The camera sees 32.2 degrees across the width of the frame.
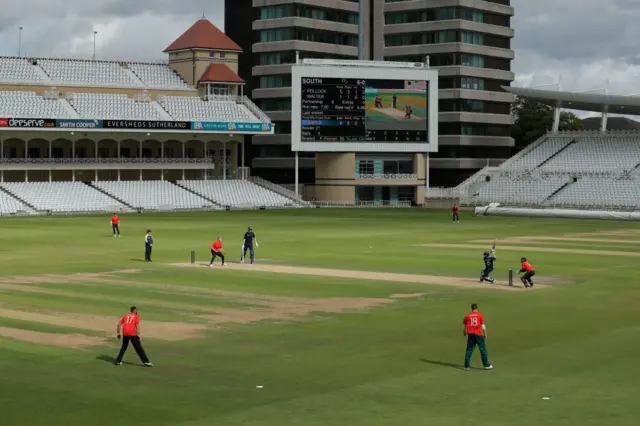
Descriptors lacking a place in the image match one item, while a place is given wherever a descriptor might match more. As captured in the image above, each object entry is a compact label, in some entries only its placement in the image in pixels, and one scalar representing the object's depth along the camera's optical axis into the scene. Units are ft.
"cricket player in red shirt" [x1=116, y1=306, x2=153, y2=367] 79.10
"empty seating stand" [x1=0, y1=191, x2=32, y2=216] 296.71
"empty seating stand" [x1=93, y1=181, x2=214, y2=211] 329.11
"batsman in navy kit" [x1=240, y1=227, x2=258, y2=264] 161.17
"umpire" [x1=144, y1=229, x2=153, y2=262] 163.53
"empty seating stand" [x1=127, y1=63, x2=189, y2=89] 379.35
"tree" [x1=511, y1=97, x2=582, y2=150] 494.38
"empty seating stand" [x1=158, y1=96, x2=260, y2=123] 363.97
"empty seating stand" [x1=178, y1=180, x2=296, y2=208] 347.77
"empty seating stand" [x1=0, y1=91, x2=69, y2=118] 330.95
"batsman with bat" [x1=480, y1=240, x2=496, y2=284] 137.08
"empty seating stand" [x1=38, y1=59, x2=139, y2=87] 364.17
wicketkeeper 130.52
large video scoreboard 344.49
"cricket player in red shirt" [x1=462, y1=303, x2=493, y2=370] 77.77
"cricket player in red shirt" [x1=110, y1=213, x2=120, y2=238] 216.54
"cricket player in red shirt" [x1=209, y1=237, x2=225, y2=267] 153.98
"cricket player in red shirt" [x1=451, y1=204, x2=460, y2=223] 274.16
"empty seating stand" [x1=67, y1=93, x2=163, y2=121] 344.08
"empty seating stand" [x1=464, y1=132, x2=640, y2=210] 340.59
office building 419.33
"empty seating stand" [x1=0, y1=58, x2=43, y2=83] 352.49
